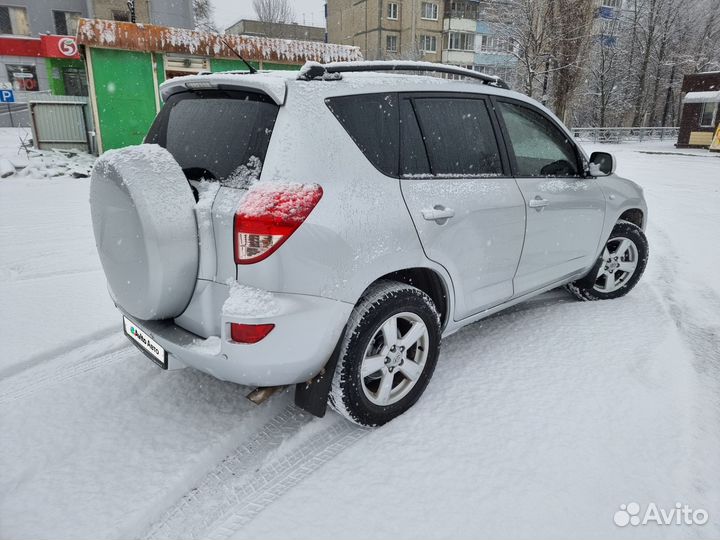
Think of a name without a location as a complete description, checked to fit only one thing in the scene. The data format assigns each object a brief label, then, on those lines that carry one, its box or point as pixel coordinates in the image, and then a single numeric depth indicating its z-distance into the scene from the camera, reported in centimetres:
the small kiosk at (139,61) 1268
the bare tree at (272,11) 6306
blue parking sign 1826
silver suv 212
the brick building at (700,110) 2525
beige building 4662
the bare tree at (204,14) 4038
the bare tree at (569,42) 1862
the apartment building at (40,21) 2809
